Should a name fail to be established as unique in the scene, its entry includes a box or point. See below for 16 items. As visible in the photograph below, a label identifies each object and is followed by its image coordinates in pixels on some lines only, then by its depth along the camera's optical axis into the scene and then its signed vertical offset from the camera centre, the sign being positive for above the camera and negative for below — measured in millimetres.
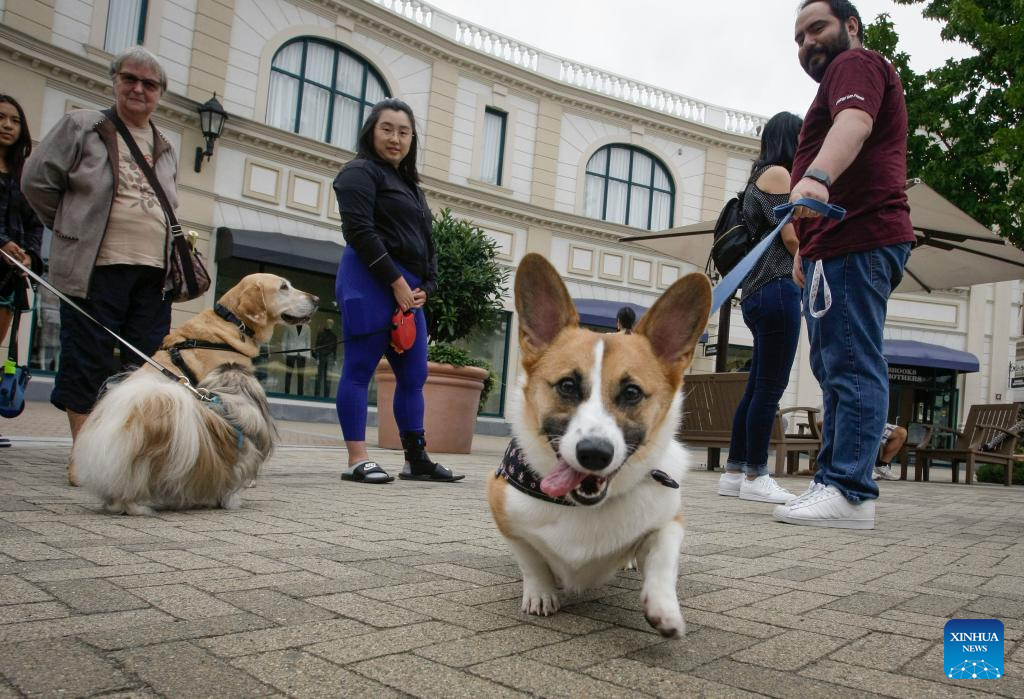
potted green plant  7621 +423
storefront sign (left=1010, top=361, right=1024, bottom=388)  19125 +1468
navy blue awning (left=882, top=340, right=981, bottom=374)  18703 +1660
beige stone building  12633 +5025
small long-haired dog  2764 -330
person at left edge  4324 +769
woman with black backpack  4395 +605
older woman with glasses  3611 +627
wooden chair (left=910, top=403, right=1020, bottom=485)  9281 -262
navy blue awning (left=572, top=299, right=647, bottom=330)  16891 +1826
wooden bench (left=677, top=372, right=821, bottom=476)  7730 -190
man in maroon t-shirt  3221 +695
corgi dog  1653 -155
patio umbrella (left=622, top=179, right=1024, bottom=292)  6016 +1528
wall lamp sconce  12500 +4145
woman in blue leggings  4312 +604
